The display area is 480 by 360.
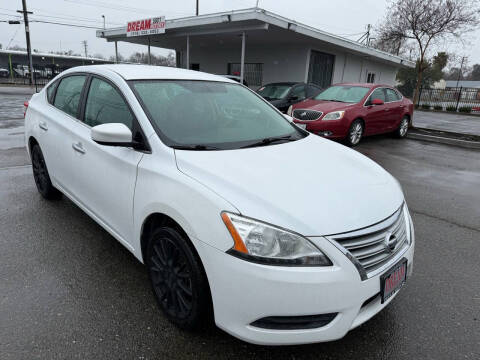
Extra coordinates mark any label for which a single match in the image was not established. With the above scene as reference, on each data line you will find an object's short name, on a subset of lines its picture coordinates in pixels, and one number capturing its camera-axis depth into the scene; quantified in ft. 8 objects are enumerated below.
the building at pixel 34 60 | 165.17
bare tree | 42.55
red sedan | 25.53
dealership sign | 45.83
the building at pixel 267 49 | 38.34
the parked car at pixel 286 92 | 33.70
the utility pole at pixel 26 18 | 91.45
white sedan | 5.49
